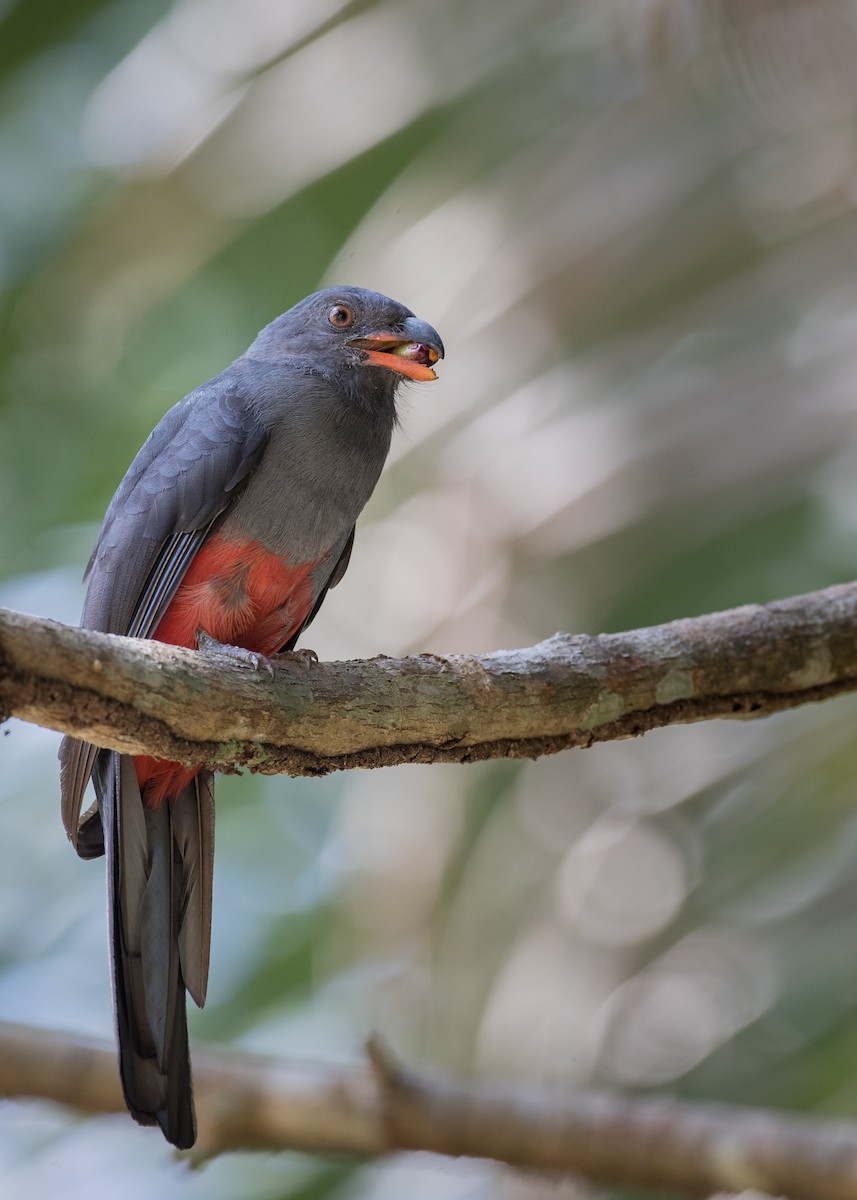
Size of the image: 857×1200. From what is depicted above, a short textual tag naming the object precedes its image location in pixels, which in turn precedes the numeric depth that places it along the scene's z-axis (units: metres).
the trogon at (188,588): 7.50
